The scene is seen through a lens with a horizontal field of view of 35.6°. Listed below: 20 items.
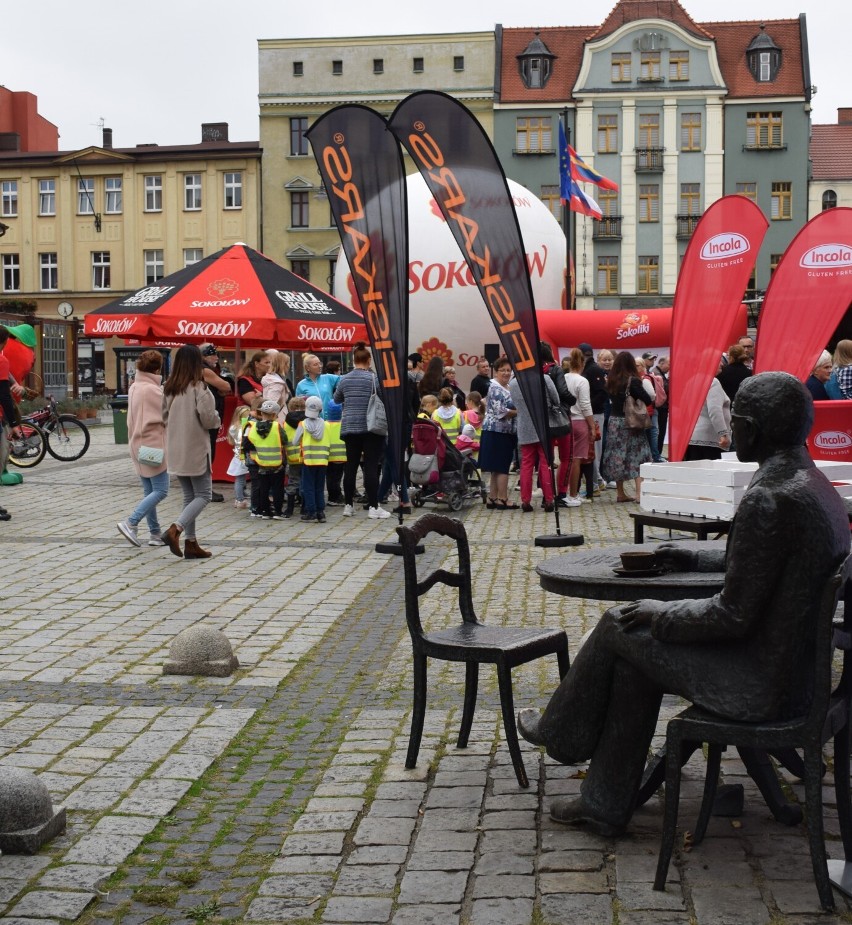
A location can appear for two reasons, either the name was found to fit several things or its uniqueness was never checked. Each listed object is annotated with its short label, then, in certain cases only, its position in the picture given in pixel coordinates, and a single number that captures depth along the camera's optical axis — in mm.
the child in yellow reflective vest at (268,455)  14250
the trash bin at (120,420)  26391
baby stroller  16141
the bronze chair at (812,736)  3779
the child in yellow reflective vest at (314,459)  14344
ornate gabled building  58219
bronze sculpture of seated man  3816
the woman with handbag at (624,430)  15531
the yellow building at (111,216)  61969
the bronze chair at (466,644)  5188
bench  8203
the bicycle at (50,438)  21328
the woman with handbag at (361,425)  14500
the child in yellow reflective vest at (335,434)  14961
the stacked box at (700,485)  8195
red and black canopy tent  17125
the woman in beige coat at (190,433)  11438
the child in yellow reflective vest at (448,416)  17156
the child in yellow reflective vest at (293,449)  14672
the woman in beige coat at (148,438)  12094
